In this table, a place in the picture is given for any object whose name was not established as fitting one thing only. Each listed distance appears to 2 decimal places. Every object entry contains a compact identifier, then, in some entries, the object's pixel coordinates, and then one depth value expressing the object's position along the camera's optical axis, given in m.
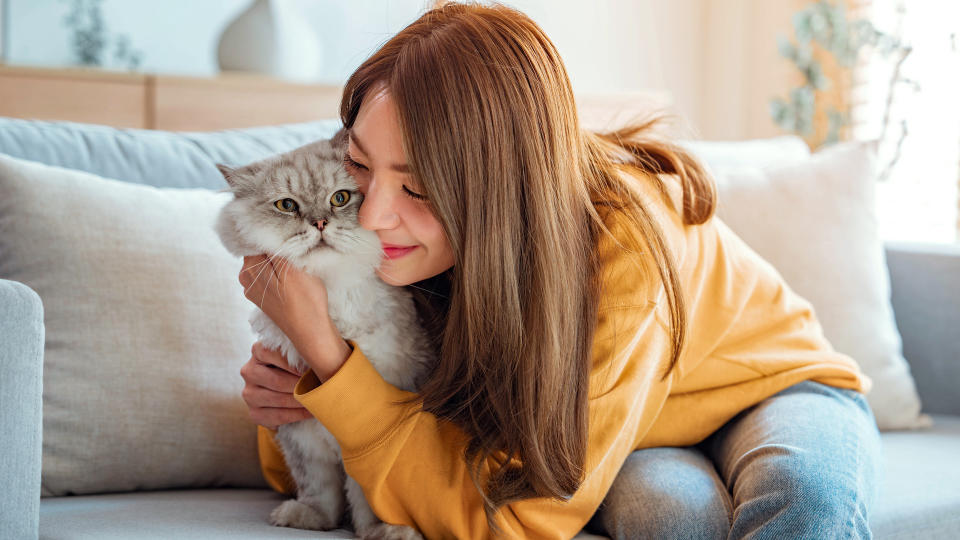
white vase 2.52
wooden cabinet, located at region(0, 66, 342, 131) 2.21
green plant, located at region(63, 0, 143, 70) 2.69
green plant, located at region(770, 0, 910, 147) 2.81
